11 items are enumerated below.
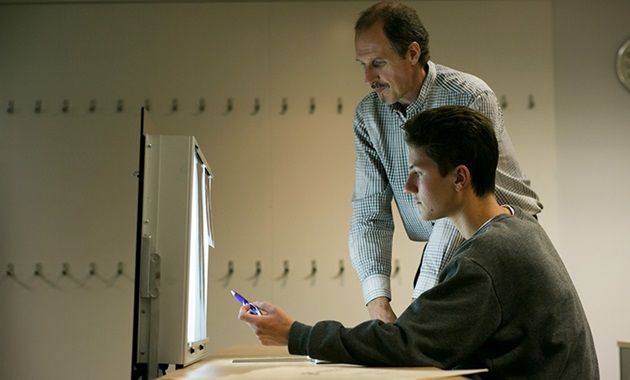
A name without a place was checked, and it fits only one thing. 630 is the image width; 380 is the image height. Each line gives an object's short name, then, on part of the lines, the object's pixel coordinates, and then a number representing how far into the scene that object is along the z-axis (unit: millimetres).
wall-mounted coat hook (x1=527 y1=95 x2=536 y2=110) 4598
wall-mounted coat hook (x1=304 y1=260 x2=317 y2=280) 4504
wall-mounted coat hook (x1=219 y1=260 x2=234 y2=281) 4520
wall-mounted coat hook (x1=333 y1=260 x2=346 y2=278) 4496
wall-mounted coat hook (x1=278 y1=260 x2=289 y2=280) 4508
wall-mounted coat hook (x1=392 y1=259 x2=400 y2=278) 4484
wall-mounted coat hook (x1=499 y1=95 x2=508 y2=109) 4602
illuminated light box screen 1569
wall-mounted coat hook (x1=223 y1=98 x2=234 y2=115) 4637
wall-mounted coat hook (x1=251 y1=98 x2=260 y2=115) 4629
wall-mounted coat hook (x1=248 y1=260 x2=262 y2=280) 4508
